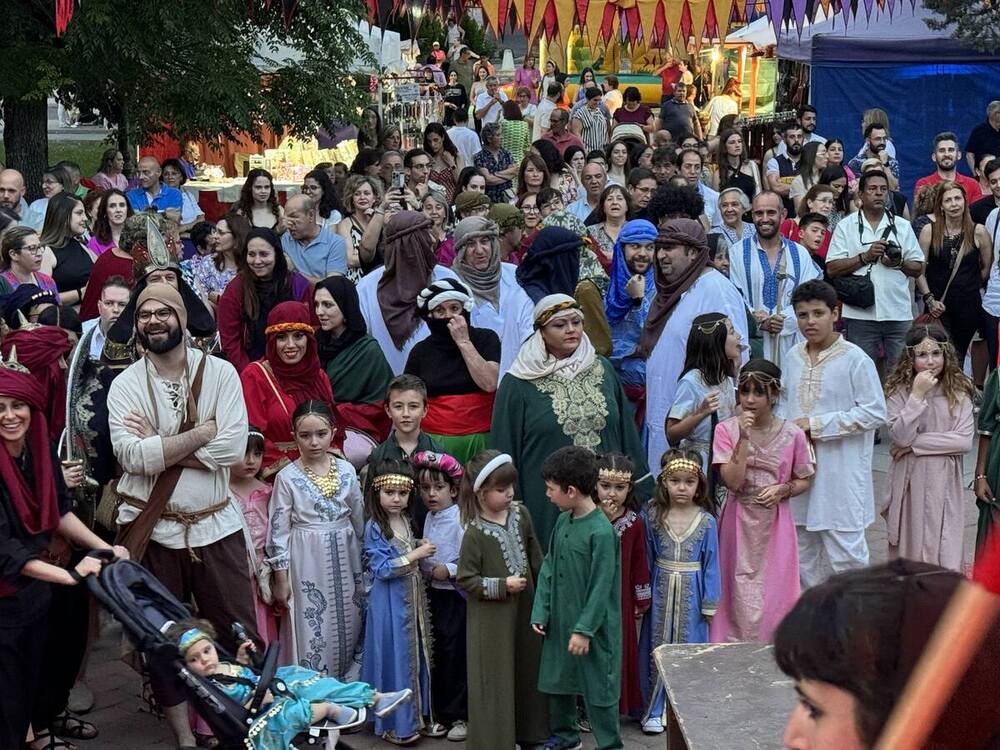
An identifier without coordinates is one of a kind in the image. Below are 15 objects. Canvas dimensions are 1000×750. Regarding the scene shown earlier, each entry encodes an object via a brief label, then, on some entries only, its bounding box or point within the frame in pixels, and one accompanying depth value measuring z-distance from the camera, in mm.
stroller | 4543
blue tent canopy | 18438
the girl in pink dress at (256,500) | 6082
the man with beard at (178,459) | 5566
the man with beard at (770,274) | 8305
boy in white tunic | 6391
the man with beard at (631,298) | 7484
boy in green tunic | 5473
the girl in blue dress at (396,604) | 5910
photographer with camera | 9539
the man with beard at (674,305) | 6852
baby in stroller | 4562
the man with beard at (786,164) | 14082
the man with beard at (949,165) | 12211
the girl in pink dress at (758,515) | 6125
